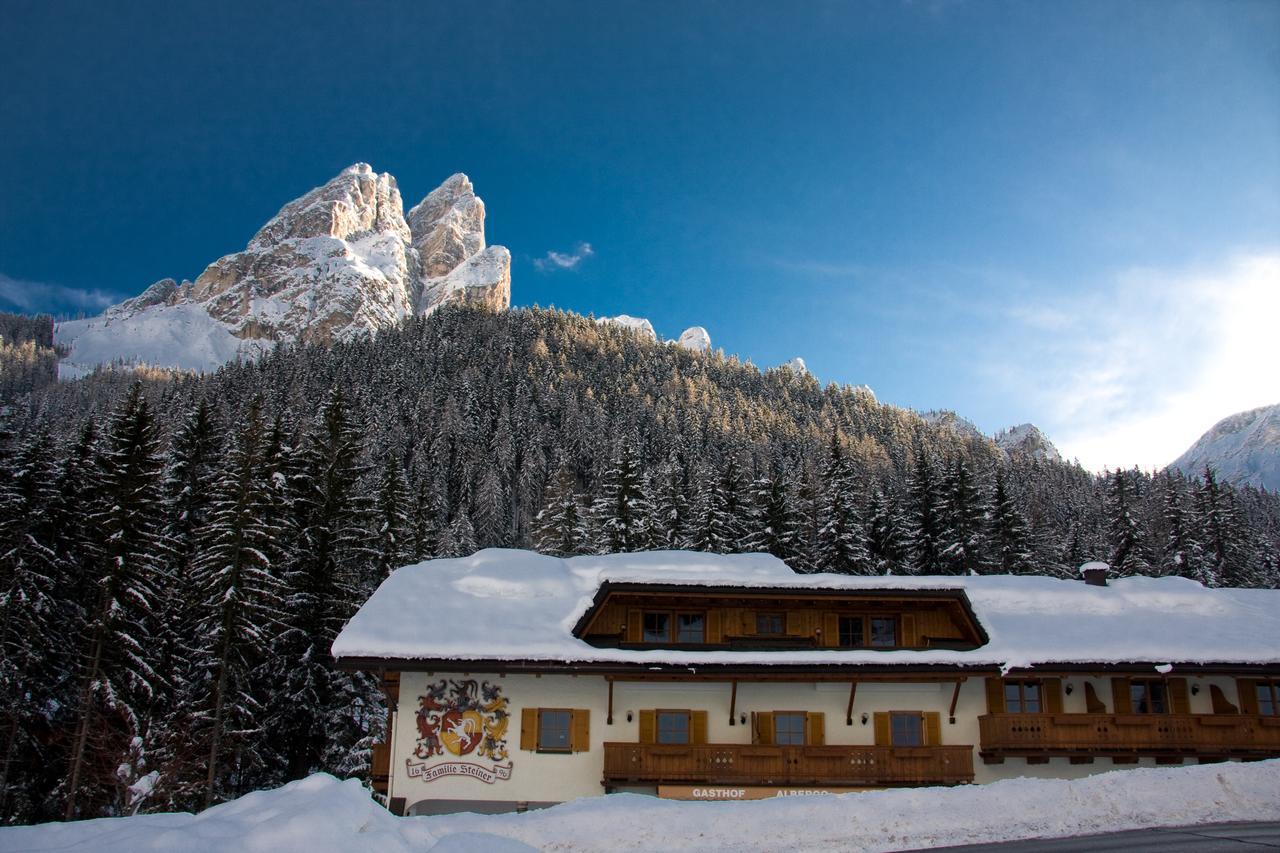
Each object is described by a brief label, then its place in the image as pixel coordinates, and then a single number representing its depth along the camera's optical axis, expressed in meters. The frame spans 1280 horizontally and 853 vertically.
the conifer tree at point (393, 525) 44.59
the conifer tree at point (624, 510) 54.31
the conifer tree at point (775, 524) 53.41
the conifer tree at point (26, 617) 31.81
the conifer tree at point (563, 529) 60.72
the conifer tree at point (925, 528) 55.09
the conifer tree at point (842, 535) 51.09
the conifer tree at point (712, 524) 53.97
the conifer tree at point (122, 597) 31.72
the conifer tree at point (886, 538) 55.75
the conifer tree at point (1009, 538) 55.47
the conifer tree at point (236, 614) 33.00
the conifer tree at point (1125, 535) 56.59
